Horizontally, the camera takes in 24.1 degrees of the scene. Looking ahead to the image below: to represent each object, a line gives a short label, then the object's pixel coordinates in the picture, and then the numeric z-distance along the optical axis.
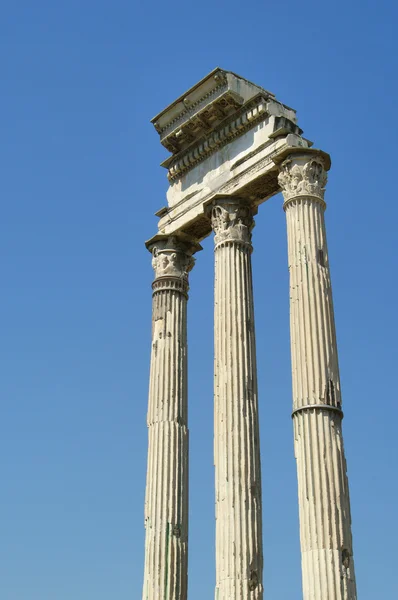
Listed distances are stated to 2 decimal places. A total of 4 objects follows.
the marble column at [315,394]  18.64
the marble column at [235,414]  20.81
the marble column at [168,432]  23.05
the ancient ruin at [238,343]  19.56
